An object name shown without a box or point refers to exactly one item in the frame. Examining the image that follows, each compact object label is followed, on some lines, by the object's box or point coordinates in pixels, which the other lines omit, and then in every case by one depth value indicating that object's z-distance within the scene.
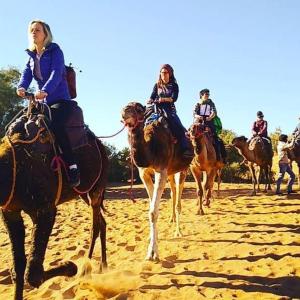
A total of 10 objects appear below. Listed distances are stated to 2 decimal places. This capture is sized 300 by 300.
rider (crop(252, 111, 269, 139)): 14.86
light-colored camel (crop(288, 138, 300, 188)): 13.23
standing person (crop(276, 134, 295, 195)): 13.54
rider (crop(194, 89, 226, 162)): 10.64
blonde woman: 4.39
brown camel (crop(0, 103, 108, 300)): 3.91
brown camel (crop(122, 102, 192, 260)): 5.99
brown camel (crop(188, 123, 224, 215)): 9.89
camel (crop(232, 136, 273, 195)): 14.58
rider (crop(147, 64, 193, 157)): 6.88
